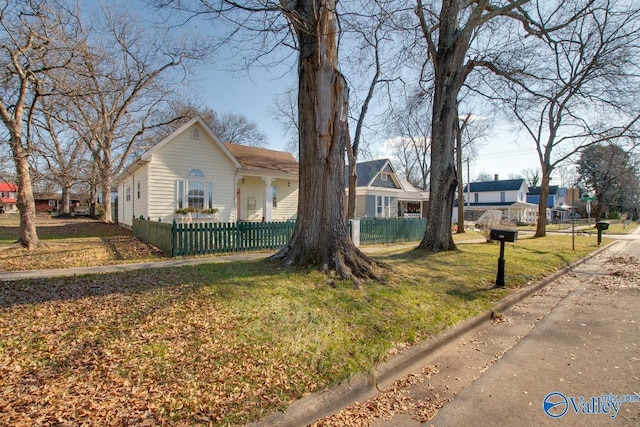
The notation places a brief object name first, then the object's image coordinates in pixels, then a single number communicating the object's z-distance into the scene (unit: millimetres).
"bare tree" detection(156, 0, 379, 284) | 6555
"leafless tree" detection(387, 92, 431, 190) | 49969
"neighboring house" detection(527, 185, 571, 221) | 62588
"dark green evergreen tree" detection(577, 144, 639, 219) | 47638
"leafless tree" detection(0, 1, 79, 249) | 9469
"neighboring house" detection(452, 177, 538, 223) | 47375
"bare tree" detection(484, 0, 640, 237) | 12703
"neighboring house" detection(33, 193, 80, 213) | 68525
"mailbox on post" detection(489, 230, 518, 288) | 6707
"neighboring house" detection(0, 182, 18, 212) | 66006
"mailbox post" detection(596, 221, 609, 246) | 16484
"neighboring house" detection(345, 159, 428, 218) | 27938
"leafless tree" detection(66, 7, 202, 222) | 21844
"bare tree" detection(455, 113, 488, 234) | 21411
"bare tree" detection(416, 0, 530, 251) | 10969
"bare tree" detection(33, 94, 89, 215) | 12555
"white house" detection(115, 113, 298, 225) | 15266
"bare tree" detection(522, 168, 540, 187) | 83875
